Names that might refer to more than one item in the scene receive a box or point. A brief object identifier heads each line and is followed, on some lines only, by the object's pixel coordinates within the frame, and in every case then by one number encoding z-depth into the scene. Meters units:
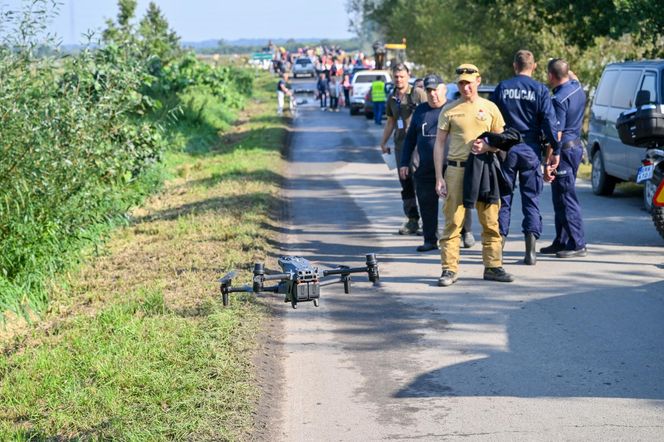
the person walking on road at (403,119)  12.63
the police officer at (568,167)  10.91
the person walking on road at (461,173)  9.70
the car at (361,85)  39.91
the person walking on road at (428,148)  11.30
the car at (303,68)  84.25
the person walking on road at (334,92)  44.25
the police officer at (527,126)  10.39
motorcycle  11.25
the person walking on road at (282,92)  39.59
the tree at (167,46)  33.38
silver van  14.54
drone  6.48
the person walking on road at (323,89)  46.29
